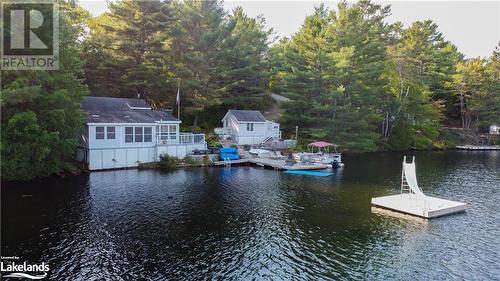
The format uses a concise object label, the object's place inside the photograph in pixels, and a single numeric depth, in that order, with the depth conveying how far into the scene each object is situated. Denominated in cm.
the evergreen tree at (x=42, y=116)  2734
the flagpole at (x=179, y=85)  4722
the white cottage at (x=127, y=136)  3547
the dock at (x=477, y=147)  6938
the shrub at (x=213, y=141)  4512
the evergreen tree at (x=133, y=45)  4803
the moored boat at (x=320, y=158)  4247
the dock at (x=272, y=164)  3997
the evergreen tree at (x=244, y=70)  5481
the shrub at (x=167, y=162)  3841
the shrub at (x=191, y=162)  3978
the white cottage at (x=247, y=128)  4906
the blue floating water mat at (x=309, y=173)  3726
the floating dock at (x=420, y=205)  2323
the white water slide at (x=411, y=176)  2539
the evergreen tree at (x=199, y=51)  5006
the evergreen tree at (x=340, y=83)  5322
